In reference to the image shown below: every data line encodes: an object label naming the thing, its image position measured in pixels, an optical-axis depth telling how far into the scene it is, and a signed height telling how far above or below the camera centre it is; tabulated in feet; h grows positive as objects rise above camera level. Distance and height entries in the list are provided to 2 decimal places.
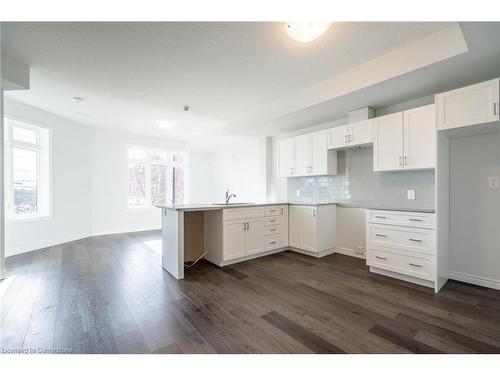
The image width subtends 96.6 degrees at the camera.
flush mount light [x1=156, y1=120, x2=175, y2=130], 15.30 +4.46
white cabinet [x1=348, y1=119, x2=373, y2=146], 10.63 +2.65
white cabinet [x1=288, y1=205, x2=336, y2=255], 12.35 -2.37
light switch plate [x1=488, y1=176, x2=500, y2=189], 8.51 +0.17
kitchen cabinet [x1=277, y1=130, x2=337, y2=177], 12.69 +1.87
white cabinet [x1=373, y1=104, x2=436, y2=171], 8.75 +1.98
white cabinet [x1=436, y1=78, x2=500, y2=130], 6.99 +2.72
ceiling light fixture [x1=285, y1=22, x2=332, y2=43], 6.01 +4.31
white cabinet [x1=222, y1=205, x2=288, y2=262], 11.09 -2.35
